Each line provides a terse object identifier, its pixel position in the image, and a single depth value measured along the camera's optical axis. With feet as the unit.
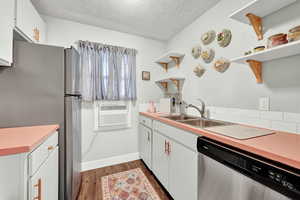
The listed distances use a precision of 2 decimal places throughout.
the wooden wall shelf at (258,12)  3.39
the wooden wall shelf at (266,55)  2.85
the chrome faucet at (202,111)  5.71
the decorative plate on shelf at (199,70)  6.09
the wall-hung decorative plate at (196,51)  6.27
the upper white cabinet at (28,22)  3.99
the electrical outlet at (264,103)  3.79
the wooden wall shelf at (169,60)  7.47
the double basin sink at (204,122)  4.90
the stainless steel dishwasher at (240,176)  1.94
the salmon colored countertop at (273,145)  2.00
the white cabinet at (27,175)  2.23
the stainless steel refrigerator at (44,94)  3.72
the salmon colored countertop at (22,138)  2.29
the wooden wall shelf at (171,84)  7.65
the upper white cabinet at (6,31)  3.21
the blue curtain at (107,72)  6.79
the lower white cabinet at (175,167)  3.73
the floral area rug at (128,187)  5.00
